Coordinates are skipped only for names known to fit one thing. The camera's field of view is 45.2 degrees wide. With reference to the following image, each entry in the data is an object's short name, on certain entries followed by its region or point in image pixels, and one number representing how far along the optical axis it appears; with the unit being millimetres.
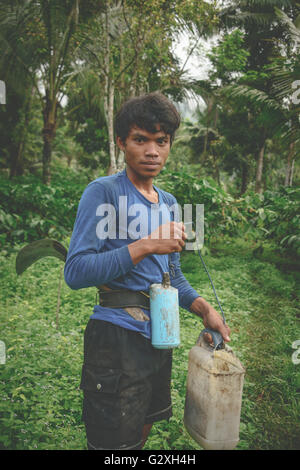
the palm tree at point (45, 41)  7316
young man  1249
